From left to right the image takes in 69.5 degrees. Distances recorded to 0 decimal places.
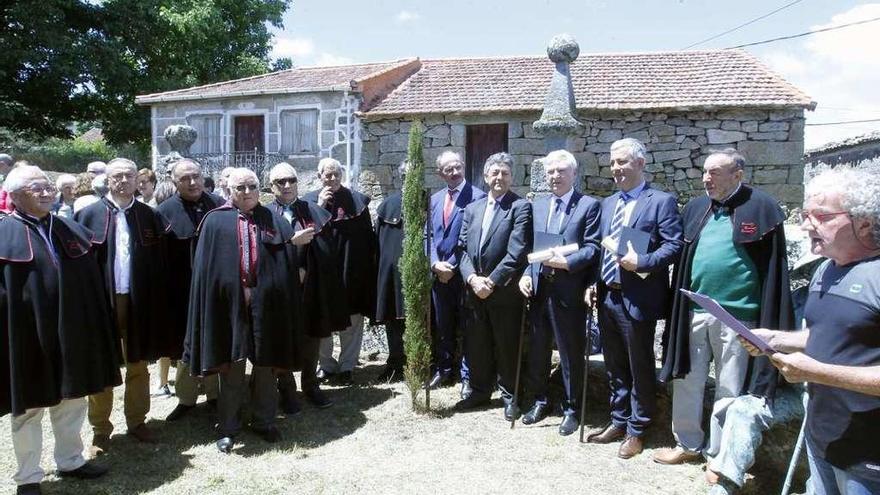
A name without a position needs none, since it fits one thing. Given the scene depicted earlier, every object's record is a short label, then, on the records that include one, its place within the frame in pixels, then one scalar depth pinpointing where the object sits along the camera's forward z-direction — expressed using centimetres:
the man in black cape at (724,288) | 368
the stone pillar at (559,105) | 802
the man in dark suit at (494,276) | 484
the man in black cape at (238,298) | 435
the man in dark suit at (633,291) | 409
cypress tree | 491
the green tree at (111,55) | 1814
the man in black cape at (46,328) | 359
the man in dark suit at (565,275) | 451
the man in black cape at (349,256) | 569
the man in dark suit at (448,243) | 543
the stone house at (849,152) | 1502
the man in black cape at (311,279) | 512
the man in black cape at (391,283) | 589
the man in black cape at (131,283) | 442
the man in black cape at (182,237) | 481
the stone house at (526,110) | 1270
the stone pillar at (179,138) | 1069
